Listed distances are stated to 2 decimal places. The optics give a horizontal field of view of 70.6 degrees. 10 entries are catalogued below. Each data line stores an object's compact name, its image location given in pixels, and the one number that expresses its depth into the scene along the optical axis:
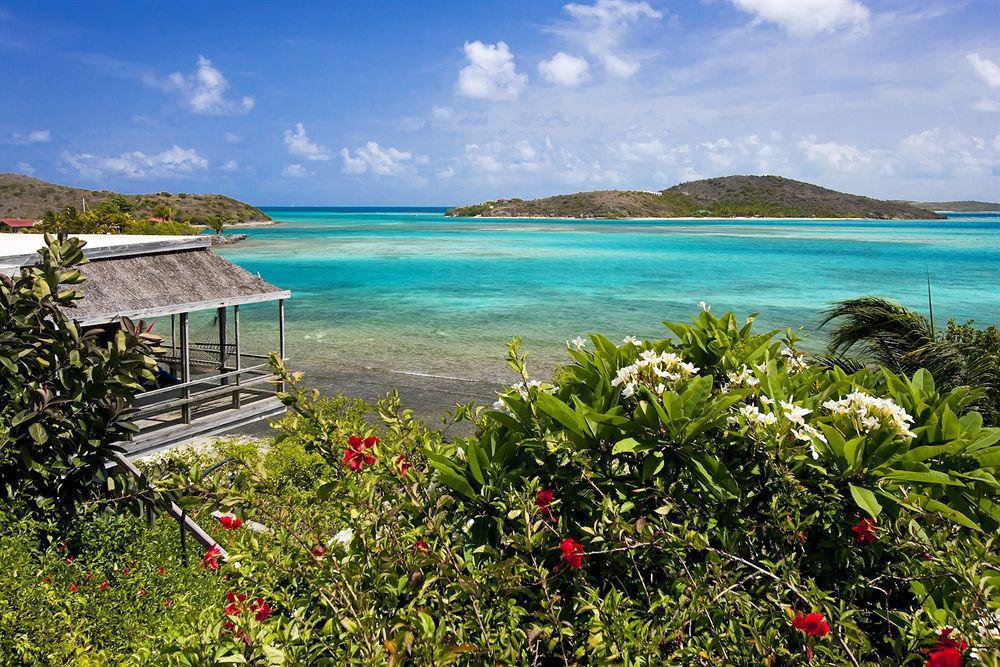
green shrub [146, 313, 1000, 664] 1.76
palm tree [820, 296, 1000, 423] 6.11
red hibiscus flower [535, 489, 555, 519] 2.00
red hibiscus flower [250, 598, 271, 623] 1.90
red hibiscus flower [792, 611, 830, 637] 1.66
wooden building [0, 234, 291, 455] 8.79
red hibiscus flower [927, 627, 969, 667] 1.52
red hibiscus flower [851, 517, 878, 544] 1.93
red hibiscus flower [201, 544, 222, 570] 3.57
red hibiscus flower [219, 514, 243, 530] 3.54
